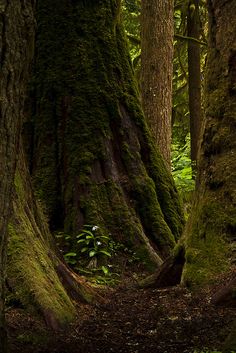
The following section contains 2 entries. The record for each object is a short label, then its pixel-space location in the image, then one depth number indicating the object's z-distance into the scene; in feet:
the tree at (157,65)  34.17
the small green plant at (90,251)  22.36
